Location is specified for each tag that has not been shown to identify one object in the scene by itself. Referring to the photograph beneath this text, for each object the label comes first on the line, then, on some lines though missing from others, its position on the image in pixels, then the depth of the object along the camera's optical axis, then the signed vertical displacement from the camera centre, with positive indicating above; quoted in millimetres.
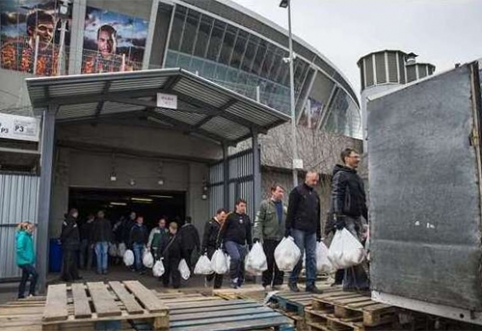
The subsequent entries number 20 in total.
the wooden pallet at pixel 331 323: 4379 -941
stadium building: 9992 +3337
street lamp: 12773 +3682
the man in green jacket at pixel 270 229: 8164 +95
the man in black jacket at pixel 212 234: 9594 -6
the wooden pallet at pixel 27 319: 3607 -766
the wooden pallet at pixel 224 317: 3928 -797
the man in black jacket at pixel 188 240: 10523 -136
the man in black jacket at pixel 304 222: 6676 +183
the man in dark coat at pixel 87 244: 13279 -292
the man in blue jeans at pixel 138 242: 13312 -229
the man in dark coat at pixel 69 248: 11000 -337
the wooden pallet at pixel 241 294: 6156 -882
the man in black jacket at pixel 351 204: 5793 +399
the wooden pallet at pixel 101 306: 3525 -632
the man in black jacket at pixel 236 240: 8445 -113
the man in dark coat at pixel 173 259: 10333 -587
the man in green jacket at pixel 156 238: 11584 -95
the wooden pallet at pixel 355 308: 4300 -771
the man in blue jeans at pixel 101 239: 12750 -131
